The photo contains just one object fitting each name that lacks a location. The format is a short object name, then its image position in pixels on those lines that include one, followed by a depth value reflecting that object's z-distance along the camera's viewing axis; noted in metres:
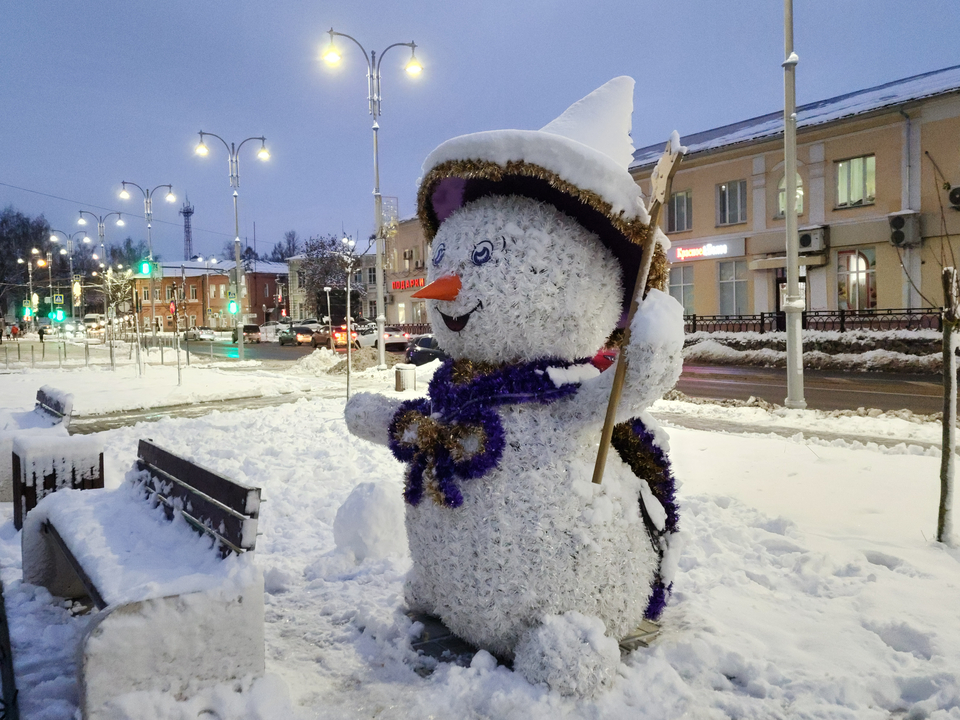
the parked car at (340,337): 33.03
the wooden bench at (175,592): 2.50
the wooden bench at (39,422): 5.88
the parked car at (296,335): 43.50
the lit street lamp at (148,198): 30.19
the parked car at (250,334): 48.53
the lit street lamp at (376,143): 18.29
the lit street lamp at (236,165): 25.42
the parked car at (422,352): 20.39
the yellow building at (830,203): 21.62
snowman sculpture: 2.91
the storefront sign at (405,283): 41.62
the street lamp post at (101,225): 39.31
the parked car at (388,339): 32.69
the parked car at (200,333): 54.78
